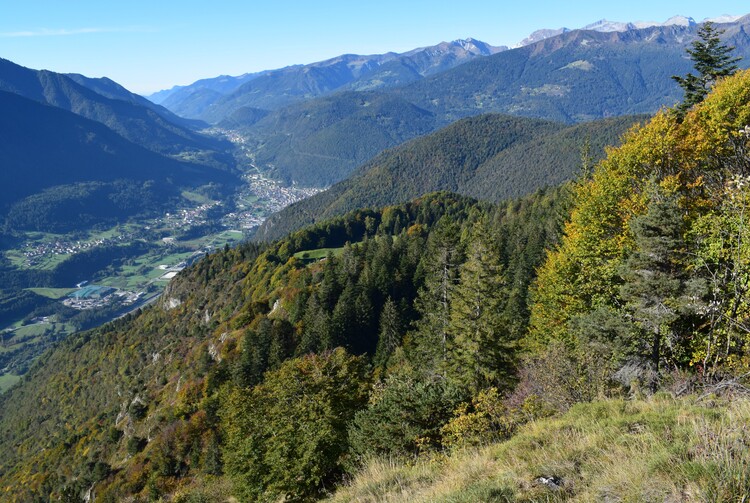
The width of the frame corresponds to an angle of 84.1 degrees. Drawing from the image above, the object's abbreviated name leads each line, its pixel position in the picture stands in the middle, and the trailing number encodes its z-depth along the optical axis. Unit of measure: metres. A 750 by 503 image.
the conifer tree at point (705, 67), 40.66
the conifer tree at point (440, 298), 41.31
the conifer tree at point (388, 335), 67.94
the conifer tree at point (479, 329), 30.48
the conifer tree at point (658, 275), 19.53
